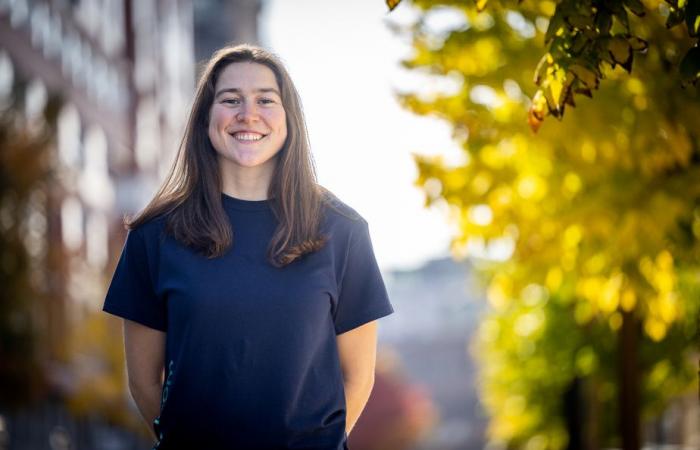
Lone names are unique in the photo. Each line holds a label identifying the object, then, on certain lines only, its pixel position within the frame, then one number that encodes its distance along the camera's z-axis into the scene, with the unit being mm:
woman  3166
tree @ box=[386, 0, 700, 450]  7504
